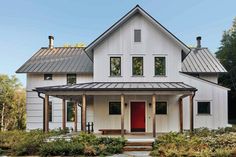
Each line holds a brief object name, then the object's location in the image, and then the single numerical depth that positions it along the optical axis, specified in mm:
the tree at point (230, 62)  24853
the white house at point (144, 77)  13676
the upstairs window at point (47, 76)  16843
